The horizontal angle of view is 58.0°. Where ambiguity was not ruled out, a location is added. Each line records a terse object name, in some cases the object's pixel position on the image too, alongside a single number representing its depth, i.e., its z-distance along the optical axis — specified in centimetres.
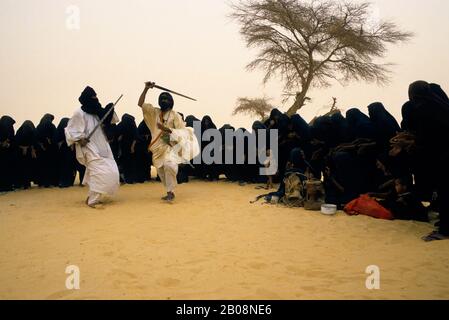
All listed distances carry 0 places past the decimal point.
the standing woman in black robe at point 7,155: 994
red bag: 633
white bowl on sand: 677
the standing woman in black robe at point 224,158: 1120
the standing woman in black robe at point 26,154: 1013
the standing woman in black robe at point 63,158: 1042
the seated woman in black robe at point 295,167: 794
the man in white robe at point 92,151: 763
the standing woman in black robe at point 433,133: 517
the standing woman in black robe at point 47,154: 1033
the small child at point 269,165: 998
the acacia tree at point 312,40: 2208
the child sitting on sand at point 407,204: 612
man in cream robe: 811
